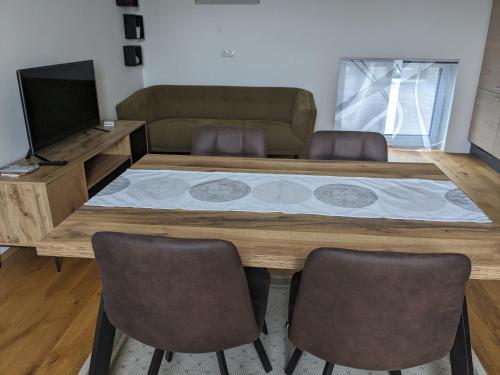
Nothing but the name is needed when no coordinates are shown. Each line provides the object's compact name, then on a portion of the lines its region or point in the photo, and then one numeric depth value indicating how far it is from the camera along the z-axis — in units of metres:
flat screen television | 2.40
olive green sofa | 4.12
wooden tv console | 2.22
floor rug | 1.66
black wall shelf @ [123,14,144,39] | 4.24
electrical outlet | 4.71
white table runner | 1.51
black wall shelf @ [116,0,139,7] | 4.04
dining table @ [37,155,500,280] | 1.24
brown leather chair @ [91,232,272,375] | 1.02
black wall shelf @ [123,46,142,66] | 4.31
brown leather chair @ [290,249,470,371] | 0.96
